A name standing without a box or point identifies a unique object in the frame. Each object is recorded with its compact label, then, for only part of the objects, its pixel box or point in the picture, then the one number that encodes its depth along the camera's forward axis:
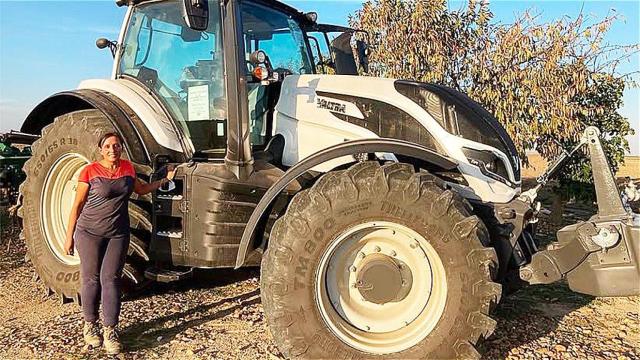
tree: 7.88
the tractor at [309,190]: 3.29
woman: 3.73
